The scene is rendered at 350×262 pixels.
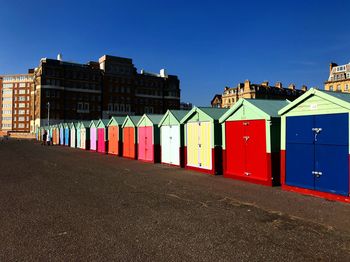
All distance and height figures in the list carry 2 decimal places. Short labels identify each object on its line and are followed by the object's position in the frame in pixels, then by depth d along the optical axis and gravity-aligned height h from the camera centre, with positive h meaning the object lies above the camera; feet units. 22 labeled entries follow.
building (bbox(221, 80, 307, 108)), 320.09 +45.85
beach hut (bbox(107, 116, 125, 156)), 79.08 -0.68
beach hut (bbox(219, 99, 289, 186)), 35.82 -1.03
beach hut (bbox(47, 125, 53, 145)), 161.87 +1.07
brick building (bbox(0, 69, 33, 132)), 403.34 +43.86
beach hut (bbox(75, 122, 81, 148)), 116.92 -0.12
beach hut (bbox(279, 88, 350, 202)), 27.70 -1.25
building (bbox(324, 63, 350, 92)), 272.76 +50.42
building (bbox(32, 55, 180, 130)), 277.64 +44.37
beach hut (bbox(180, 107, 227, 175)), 45.16 -1.08
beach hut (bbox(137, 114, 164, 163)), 61.72 -1.04
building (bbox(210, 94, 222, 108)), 377.71 +41.29
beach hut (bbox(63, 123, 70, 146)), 133.28 -0.09
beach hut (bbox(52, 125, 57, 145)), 155.02 -1.11
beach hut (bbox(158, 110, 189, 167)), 53.67 -0.89
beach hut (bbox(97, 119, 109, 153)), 89.10 -0.74
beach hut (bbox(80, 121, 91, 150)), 107.14 -0.49
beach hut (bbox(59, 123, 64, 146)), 142.61 -0.32
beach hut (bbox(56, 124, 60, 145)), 149.18 -0.57
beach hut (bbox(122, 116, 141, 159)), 70.18 -0.65
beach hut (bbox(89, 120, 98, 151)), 99.50 -0.48
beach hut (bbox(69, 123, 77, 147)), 122.42 -0.11
